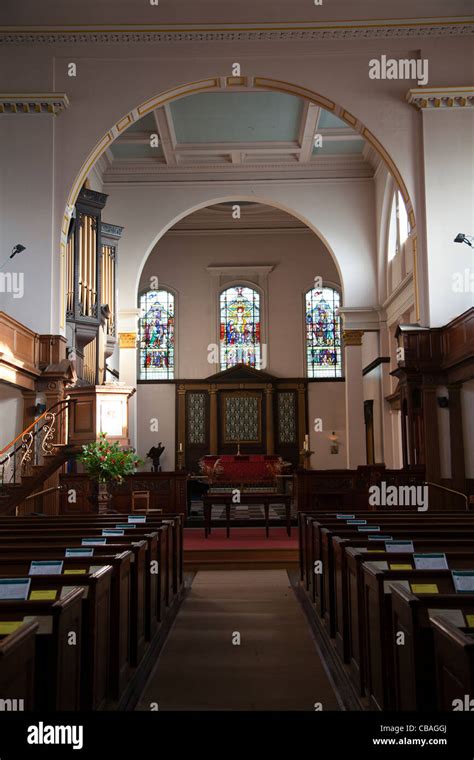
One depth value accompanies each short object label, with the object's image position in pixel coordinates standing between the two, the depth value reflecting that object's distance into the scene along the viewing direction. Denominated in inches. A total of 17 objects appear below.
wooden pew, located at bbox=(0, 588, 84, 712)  108.2
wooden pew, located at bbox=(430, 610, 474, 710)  85.0
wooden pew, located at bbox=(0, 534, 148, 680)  174.6
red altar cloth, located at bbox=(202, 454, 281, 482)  639.8
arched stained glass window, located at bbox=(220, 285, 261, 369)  895.7
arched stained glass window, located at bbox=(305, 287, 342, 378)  886.4
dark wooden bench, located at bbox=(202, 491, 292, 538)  427.8
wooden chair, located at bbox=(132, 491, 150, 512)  432.8
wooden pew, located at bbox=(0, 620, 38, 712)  86.7
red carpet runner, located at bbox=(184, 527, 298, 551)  384.8
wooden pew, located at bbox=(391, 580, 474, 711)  109.8
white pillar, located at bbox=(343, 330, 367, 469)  651.5
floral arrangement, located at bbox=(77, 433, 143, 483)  332.8
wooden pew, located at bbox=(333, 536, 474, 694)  156.0
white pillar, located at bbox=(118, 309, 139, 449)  661.9
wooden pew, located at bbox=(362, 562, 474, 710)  129.0
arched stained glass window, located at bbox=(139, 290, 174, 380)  895.7
